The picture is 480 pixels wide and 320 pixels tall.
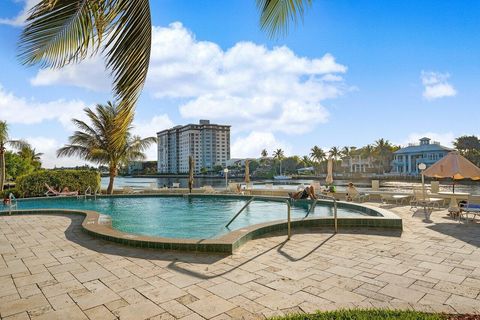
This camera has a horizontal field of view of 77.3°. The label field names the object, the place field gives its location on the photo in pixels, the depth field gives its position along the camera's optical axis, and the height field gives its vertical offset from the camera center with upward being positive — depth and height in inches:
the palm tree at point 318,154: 3580.2 +210.5
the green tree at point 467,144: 2308.6 +206.1
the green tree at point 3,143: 820.0 +105.8
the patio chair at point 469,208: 322.7 -41.9
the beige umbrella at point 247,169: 828.7 +10.3
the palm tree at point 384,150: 2962.6 +206.0
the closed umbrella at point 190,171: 774.5 +6.6
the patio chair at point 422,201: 442.9 -45.7
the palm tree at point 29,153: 1031.1 +109.9
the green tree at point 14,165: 1138.0 +41.3
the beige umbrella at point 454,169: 361.1 +1.6
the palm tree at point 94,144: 801.6 +83.7
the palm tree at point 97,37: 98.7 +47.2
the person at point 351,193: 554.3 -39.9
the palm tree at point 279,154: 4192.9 +255.8
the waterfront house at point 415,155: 2309.5 +125.1
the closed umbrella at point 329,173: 603.7 -3.9
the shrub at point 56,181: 689.6 -13.8
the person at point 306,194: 466.6 -35.9
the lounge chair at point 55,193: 684.7 -40.5
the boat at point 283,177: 2892.2 -48.1
